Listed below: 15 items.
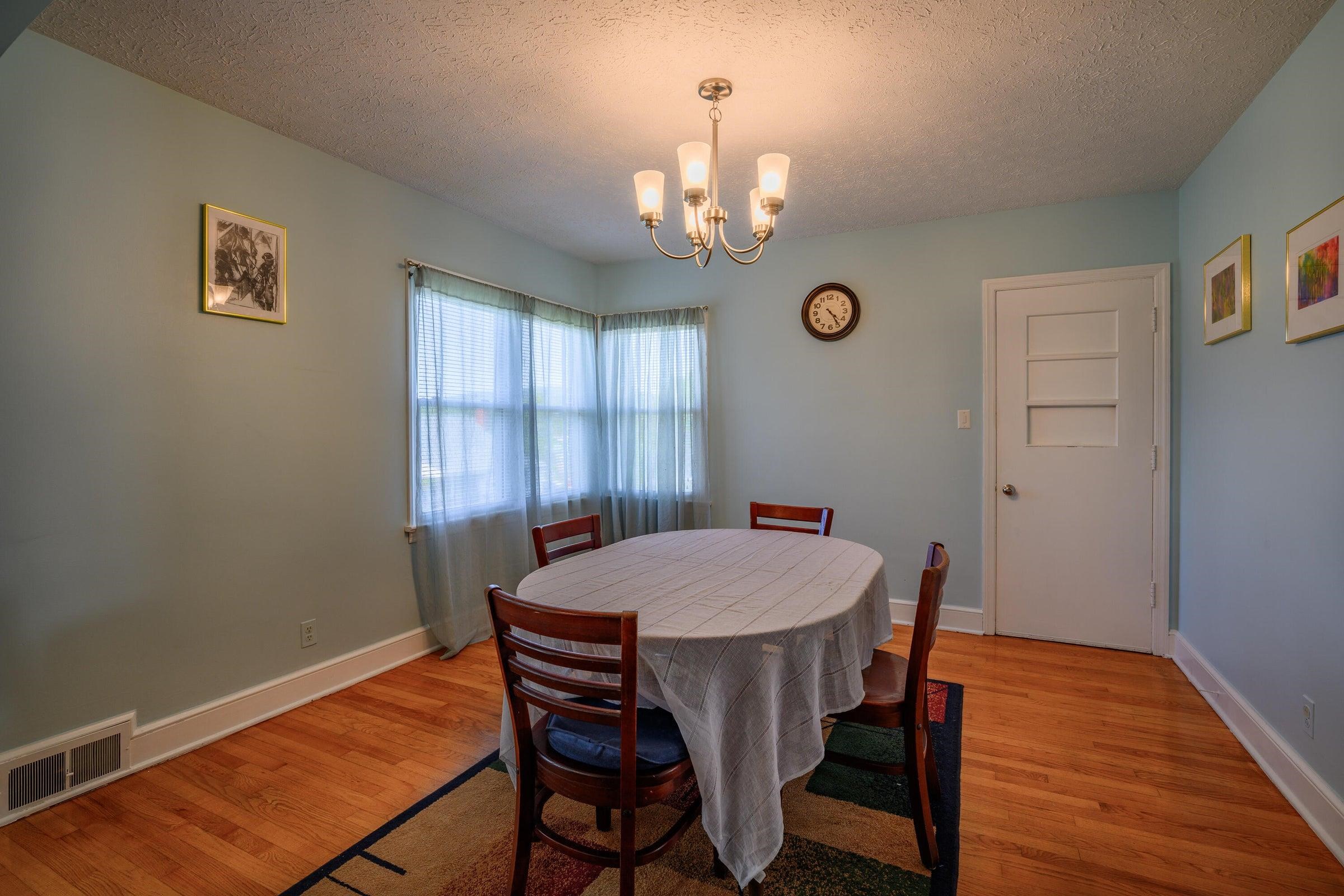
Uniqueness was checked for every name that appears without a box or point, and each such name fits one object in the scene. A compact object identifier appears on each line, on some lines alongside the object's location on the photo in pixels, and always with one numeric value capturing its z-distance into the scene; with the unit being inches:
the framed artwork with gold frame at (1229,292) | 95.7
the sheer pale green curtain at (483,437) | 130.9
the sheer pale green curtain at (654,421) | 170.7
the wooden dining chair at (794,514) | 115.2
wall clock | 155.3
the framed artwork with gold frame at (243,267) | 95.7
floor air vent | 76.5
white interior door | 131.0
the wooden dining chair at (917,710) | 64.2
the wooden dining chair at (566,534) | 91.7
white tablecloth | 57.1
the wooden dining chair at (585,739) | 51.8
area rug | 65.6
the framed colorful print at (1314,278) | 71.6
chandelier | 79.5
